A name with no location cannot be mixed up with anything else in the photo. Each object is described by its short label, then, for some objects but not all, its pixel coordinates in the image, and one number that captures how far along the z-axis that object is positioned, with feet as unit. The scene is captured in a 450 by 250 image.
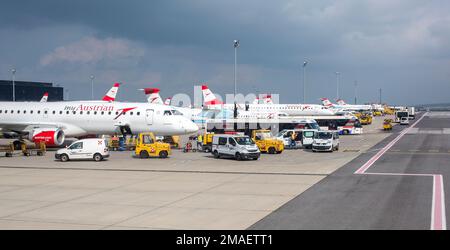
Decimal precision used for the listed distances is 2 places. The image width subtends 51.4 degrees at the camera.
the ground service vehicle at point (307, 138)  163.43
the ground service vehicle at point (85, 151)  124.06
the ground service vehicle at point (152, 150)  131.95
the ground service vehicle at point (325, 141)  148.97
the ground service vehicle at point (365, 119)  353.72
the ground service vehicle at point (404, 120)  351.87
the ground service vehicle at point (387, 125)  274.36
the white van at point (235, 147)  126.11
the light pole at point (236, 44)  179.40
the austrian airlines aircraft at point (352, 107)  570.46
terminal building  609.83
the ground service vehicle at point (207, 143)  152.66
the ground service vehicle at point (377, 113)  579.36
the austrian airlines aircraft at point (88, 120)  148.46
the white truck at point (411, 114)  470.96
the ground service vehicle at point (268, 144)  147.23
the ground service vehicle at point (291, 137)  170.91
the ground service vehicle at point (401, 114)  355.91
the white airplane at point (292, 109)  357.00
